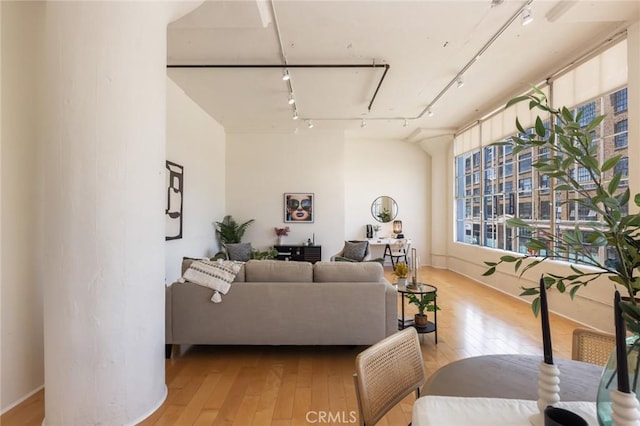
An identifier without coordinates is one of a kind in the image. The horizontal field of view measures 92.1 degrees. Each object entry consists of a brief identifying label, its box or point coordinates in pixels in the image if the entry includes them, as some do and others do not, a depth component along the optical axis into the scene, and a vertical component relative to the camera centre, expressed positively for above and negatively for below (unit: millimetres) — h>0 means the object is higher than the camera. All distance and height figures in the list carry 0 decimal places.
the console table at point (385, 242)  7187 -629
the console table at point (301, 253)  6457 -777
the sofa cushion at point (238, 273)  2838 -510
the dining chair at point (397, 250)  7266 -835
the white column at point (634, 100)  2977 +1106
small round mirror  7645 +156
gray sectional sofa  2748 -876
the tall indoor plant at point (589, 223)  682 -15
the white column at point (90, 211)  1840 +39
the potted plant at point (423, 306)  3108 -926
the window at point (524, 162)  4795 +823
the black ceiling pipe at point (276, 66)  3762 +1842
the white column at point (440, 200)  7340 +356
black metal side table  3129 -803
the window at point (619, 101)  3298 +1231
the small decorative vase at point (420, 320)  3188 -1092
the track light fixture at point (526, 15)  2668 +1733
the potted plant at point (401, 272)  3498 -650
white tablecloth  859 -574
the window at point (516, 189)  3463 +422
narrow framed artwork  4152 +243
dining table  878 -575
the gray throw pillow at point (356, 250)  5402 -627
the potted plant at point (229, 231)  6168 -293
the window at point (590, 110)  3664 +1245
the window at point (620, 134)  3289 +858
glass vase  711 -394
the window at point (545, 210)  4281 +57
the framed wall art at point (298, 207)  6684 +193
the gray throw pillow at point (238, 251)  5602 -649
